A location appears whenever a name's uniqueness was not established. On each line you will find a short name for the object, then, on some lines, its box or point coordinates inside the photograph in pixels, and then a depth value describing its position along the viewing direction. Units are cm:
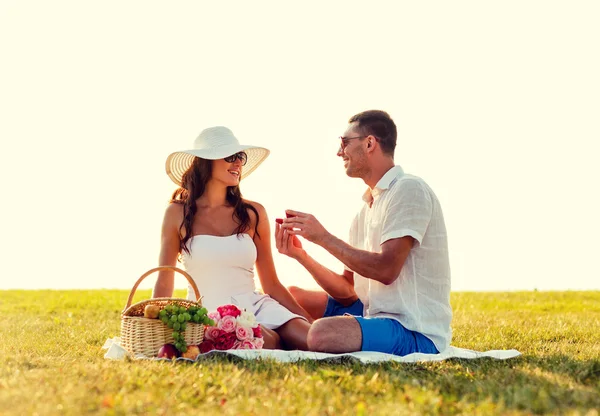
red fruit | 583
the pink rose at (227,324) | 607
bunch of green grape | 587
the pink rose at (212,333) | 617
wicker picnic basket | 600
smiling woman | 680
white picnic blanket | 580
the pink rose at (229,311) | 617
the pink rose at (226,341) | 607
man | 607
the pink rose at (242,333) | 602
